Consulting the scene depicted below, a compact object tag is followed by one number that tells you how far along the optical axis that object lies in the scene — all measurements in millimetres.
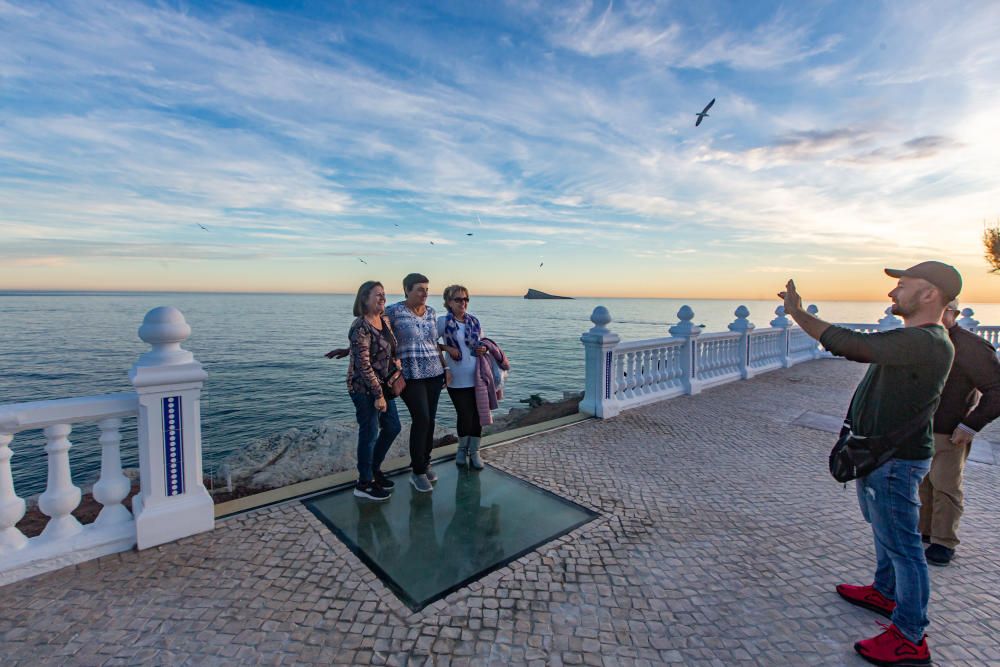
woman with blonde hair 4418
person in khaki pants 2906
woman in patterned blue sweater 4035
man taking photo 2082
